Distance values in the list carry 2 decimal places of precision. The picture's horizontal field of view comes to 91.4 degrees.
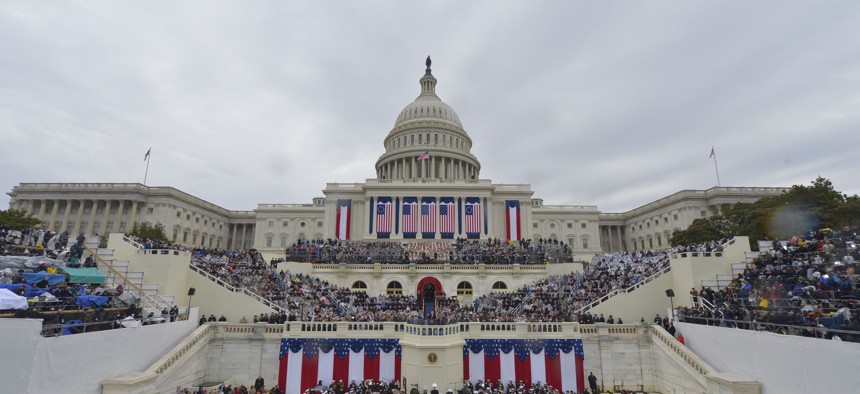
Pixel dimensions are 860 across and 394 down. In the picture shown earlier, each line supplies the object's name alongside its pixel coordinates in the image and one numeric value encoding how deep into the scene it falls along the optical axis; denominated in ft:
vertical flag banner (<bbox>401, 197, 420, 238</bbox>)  223.71
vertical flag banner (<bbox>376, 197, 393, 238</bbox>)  223.88
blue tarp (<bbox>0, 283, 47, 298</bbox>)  62.51
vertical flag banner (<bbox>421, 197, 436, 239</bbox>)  223.16
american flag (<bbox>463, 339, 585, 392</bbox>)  81.46
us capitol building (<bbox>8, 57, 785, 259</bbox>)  228.22
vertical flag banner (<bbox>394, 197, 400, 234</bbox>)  225.35
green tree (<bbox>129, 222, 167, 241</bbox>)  220.68
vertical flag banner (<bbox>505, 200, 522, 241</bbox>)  230.89
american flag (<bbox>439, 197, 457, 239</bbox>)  224.12
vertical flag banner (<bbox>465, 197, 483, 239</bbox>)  224.33
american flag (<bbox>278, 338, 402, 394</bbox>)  81.10
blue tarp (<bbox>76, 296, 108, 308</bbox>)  66.90
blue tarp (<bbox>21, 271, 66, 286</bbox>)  66.95
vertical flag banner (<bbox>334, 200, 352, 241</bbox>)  225.56
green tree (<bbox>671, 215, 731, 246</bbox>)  201.36
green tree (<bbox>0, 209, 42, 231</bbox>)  172.65
